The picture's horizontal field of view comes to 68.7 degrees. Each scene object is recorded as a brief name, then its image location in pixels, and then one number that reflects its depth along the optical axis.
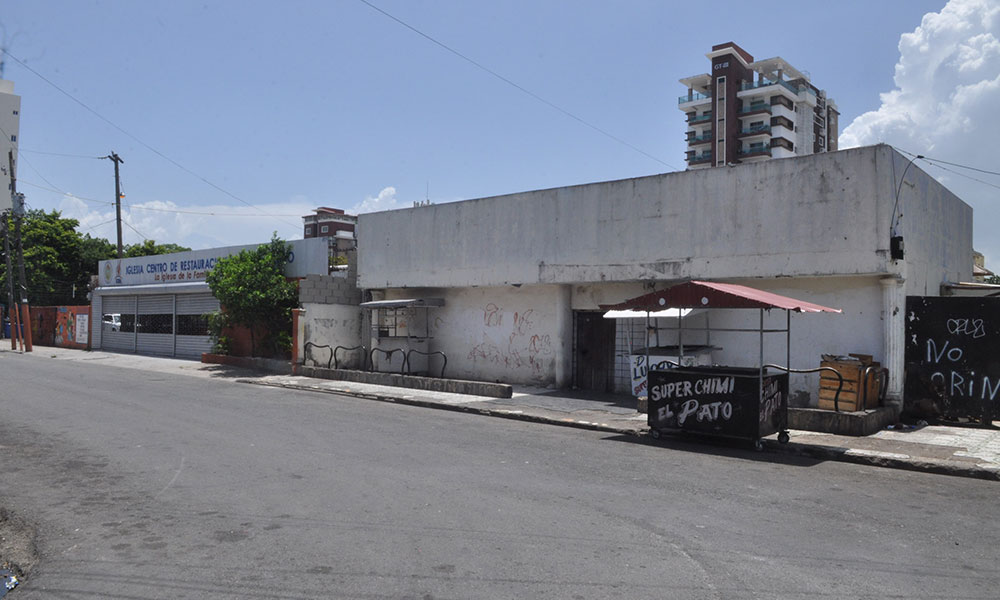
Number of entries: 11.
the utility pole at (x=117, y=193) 38.38
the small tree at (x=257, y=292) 23.52
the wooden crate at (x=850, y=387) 12.19
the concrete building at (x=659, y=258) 13.45
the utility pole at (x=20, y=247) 33.72
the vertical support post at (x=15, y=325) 35.60
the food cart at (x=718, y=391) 10.15
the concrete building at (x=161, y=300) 28.80
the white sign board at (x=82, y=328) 36.44
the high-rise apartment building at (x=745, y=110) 86.50
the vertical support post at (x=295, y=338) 22.03
